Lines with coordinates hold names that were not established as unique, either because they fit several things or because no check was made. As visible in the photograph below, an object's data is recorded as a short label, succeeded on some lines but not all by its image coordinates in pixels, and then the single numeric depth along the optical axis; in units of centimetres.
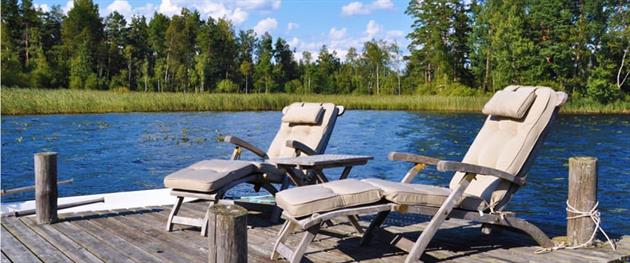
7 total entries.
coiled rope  355
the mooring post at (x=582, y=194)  354
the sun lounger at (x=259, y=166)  389
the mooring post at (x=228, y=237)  210
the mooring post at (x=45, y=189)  423
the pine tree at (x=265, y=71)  4525
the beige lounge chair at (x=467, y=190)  310
